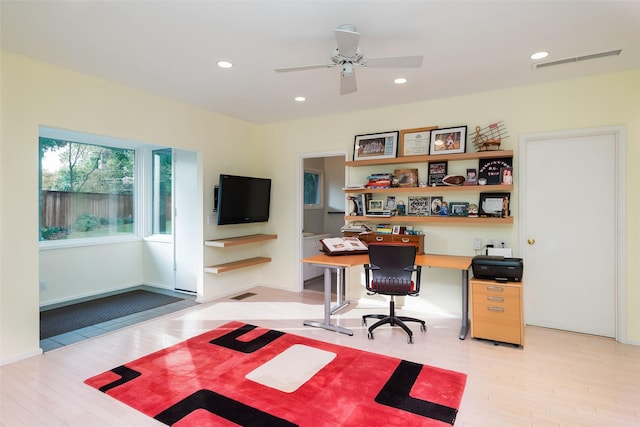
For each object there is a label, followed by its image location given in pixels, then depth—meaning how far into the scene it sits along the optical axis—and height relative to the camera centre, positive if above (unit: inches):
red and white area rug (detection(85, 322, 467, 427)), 87.1 -51.2
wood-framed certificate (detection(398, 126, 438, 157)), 166.1 +33.8
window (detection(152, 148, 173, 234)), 215.6 +12.5
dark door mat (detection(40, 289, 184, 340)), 149.6 -49.2
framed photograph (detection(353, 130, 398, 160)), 173.8 +33.3
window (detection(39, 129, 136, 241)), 183.6 +12.7
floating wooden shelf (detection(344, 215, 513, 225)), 147.6 -4.0
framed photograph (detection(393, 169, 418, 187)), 168.4 +16.5
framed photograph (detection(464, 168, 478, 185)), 154.2 +15.1
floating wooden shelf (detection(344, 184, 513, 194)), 145.8 +10.0
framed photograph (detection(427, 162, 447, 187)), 162.2 +17.9
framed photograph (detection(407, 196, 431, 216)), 168.4 +2.8
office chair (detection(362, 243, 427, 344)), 133.7 -23.5
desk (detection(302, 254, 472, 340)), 140.2 -21.8
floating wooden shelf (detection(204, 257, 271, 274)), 186.1 -30.7
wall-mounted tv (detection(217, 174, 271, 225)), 182.5 +6.6
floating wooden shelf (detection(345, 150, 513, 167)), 145.3 +24.2
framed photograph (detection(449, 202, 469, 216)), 157.6 +0.8
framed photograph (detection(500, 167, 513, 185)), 145.0 +14.9
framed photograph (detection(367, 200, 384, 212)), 179.3 +3.0
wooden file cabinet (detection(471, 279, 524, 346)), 127.0 -37.6
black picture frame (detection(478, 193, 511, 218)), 148.9 +2.5
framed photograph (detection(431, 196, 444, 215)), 164.6 +2.8
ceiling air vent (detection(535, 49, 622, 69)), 114.8 +52.4
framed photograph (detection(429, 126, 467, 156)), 156.5 +32.3
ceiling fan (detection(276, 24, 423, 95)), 90.5 +43.2
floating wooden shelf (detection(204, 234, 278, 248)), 184.9 -16.7
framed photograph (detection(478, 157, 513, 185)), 148.5 +18.4
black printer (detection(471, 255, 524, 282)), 131.3 -22.0
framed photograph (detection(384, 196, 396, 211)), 177.2 +3.9
